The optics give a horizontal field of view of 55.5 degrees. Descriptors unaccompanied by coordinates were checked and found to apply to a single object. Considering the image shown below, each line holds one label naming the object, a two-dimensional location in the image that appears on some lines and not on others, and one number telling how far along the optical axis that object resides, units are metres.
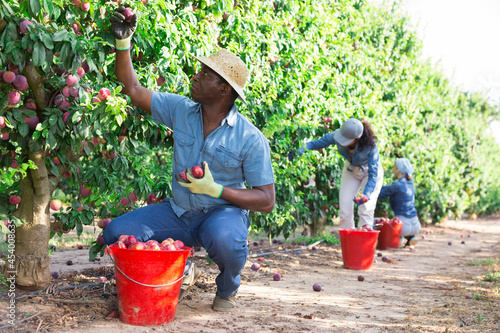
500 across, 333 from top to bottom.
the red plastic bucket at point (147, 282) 2.38
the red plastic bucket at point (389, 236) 6.70
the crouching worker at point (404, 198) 7.00
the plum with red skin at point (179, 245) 2.56
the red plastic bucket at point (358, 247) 4.78
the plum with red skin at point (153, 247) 2.43
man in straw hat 2.76
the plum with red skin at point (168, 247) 2.46
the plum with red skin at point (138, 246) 2.42
